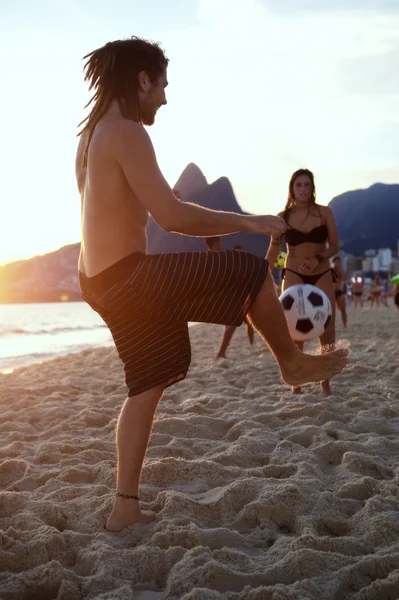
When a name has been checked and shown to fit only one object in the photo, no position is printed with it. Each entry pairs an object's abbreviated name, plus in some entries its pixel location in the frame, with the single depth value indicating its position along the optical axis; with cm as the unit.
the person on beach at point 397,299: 950
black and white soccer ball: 465
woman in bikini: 527
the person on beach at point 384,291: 3310
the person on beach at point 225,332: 725
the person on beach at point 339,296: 1146
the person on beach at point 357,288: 3062
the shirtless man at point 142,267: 224
